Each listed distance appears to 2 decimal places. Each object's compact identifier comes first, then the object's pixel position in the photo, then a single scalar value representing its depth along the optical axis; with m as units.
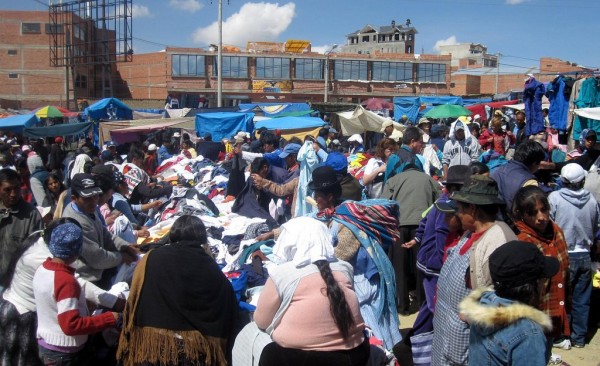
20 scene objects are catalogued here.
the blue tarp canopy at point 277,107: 21.83
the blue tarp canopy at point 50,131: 13.77
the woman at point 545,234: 3.42
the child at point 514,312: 2.09
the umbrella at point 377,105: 27.86
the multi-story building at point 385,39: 89.25
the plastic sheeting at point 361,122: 15.06
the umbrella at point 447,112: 16.33
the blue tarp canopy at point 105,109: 16.20
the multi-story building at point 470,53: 89.62
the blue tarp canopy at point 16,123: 15.15
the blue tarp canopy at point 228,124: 15.50
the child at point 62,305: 2.96
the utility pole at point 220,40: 24.20
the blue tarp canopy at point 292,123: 14.65
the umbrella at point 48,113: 17.02
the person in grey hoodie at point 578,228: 4.65
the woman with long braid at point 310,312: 2.54
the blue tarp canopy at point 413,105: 21.44
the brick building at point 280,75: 53.19
